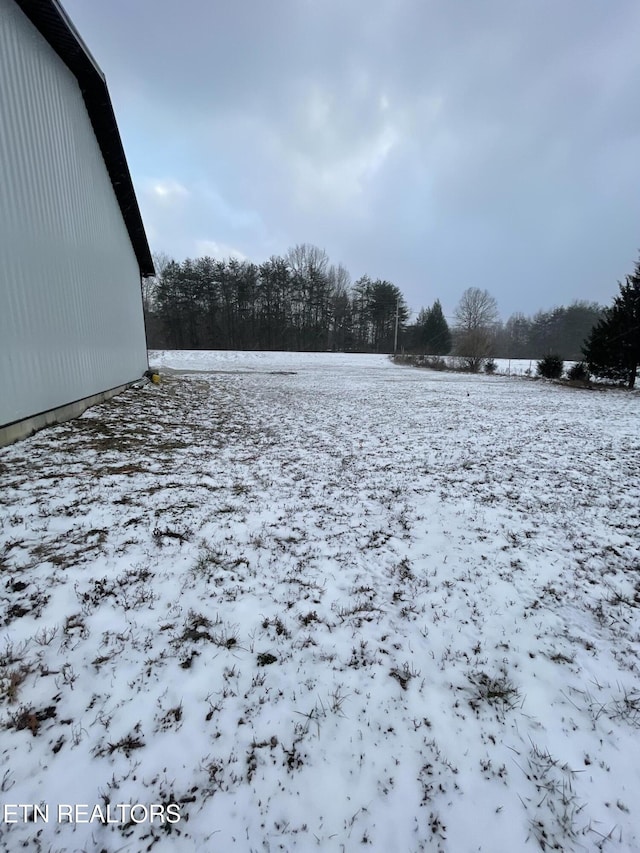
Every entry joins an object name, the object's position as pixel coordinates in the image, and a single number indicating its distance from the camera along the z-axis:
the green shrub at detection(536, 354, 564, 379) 23.30
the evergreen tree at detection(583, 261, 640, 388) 18.50
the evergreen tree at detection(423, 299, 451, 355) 53.50
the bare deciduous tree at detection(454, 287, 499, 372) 51.94
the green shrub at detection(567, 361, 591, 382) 21.05
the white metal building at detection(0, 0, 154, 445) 5.83
